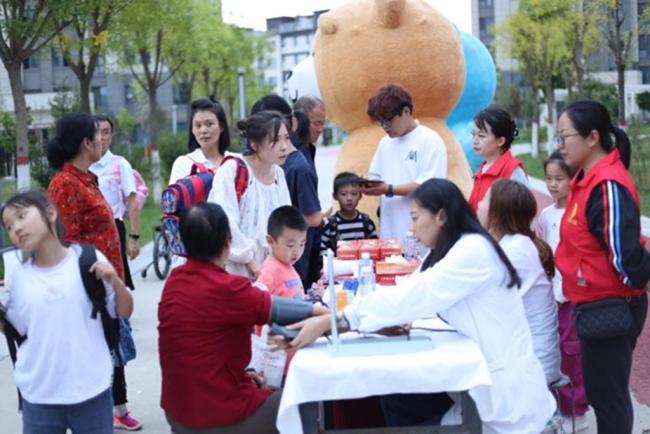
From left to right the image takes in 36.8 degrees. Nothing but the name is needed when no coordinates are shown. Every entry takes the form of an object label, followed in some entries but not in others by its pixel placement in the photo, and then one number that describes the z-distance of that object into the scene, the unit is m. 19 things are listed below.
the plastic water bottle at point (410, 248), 5.76
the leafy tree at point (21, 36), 12.53
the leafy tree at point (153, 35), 17.61
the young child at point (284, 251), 4.69
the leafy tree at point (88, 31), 13.91
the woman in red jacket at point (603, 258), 3.97
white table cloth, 3.50
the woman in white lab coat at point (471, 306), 3.71
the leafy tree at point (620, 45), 19.17
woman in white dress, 5.21
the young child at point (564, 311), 5.35
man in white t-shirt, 6.24
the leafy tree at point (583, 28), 21.88
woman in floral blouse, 5.05
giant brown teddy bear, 8.41
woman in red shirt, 3.78
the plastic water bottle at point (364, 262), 5.09
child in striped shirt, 6.92
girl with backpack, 3.68
